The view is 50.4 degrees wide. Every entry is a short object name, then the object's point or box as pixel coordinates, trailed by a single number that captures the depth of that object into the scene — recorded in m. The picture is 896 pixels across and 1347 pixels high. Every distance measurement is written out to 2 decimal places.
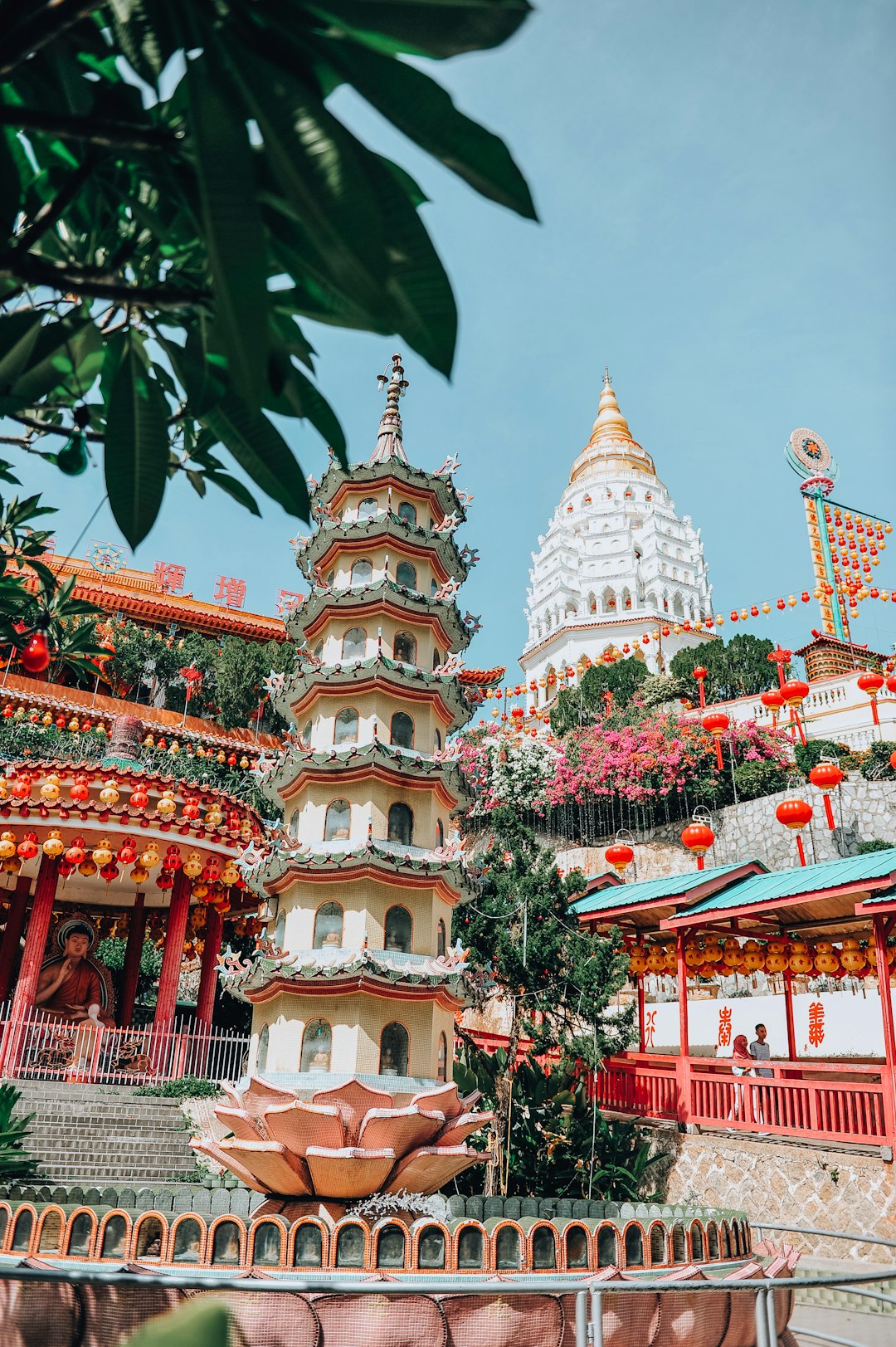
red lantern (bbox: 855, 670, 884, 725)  22.03
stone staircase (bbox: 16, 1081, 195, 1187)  11.21
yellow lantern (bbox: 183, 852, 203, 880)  15.11
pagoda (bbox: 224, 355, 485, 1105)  9.64
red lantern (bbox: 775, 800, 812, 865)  14.23
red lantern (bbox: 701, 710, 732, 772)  22.33
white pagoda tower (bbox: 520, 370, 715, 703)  47.69
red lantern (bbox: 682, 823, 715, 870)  14.95
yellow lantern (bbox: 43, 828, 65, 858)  14.12
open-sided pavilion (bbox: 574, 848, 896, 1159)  10.91
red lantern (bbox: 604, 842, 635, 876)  17.48
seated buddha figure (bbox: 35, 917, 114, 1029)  15.41
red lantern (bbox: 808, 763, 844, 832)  16.11
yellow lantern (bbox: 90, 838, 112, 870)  14.03
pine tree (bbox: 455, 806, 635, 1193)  12.91
